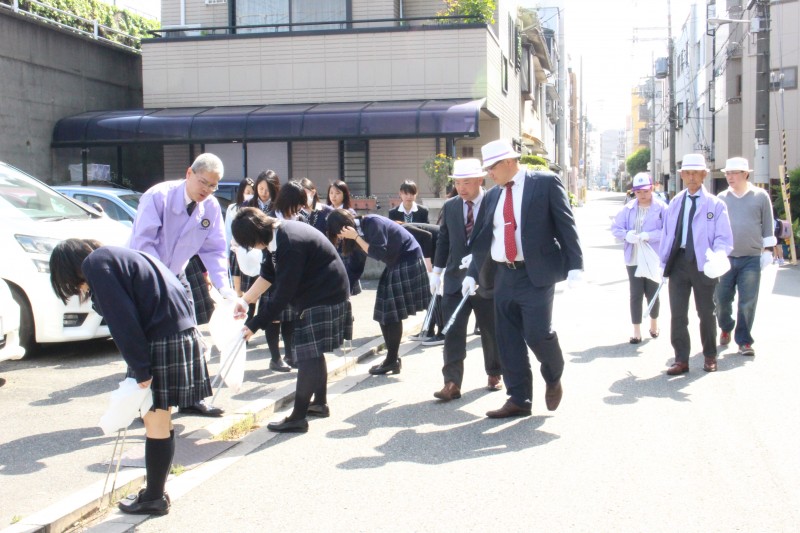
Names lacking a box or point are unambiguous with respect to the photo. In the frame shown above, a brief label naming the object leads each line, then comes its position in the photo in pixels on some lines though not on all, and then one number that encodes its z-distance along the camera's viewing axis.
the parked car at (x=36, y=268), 7.88
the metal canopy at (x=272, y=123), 18.67
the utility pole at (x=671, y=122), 38.50
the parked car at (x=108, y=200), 12.96
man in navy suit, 5.98
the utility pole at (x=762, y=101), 19.72
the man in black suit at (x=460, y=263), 6.81
